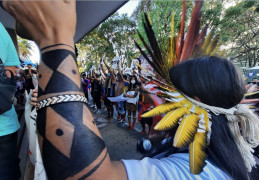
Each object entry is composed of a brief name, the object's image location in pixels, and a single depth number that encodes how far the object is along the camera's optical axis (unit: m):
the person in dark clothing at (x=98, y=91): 6.17
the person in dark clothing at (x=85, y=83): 7.99
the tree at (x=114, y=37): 19.69
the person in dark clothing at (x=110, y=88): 5.09
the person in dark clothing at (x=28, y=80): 6.52
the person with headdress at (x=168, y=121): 0.40
